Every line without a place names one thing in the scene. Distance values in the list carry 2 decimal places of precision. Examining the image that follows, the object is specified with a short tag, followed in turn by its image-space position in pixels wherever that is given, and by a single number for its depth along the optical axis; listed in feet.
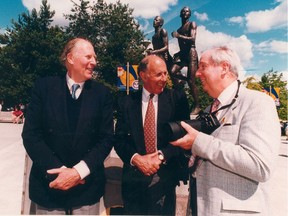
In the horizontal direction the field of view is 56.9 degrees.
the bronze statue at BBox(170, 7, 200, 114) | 18.12
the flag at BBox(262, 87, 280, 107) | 36.40
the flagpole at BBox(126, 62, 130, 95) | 21.03
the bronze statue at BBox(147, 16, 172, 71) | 18.38
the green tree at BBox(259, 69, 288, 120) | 126.41
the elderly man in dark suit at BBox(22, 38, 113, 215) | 7.28
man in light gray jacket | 5.14
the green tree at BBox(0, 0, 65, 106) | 86.69
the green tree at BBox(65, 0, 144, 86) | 103.95
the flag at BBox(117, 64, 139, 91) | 21.83
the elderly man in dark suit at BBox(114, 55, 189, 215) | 7.97
